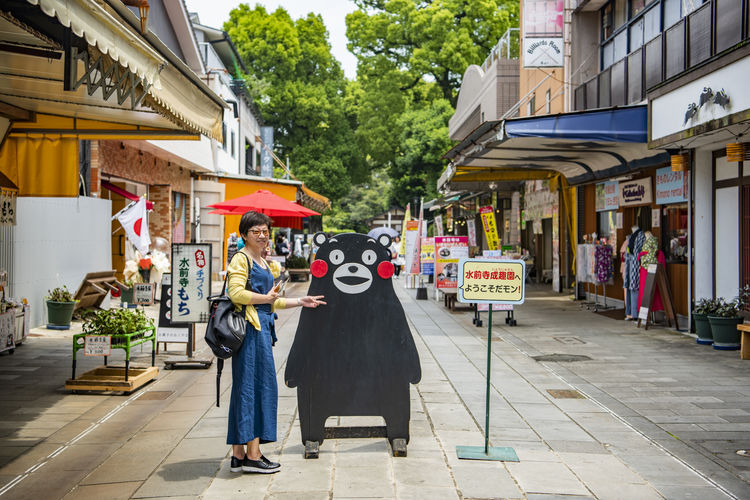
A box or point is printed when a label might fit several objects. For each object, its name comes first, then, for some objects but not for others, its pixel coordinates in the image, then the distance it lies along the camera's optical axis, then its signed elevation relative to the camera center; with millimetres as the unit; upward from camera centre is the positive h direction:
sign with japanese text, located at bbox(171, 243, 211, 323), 9008 -445
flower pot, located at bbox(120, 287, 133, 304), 14875 -910
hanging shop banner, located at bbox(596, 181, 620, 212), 16031 +1334
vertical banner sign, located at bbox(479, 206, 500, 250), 17297 +653
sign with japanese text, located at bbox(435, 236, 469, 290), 18516 +48
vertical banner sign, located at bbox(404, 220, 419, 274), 21281 +433
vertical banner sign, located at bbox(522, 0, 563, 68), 16922 +5266
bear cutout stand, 5345 -735
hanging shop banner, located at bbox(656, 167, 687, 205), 12578 +1232
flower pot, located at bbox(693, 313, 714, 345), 10891 -1153
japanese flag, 14648 +599
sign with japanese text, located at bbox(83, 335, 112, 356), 7738 -1017
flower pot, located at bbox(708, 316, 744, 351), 10375 -1151
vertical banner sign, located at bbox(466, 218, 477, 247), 20892 +584
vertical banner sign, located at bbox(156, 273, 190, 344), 9406 -1019
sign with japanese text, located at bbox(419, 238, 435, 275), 21312 -99
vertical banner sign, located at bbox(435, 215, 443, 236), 22781 +909
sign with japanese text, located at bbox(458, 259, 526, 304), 5508 -232
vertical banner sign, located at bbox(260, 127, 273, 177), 39438 +5510
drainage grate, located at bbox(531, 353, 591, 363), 9867 -1463
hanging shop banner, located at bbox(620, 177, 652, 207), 14242 +1275
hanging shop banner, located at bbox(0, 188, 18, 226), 9983 +581
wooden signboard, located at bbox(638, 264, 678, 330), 12820 -690
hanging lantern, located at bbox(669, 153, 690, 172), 11414 +1480
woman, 4844 -761
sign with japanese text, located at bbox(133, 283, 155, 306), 12219 -731
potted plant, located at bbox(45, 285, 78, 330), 12375 -1042
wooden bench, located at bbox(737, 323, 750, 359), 9742 -1225
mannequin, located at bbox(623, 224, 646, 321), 13820 -346
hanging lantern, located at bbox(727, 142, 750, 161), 9445 +1369
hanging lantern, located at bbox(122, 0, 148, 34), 5362 +1868
